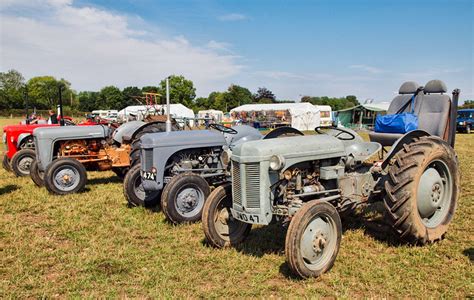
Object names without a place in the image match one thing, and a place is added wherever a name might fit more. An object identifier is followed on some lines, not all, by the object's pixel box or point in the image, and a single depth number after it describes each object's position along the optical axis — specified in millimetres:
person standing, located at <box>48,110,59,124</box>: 11607
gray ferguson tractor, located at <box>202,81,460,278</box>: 3613
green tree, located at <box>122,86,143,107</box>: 81362
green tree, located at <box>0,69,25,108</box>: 77812
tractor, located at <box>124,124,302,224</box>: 5367
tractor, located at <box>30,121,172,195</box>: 7499
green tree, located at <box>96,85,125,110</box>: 83594
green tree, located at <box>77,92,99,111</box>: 89794
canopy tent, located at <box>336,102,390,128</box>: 32406
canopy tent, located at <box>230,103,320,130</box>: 36281
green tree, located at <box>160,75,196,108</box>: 73644
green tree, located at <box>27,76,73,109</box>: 88750
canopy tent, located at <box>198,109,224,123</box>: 42272
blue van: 26422
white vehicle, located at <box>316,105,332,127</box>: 40897
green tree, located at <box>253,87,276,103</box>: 83875
